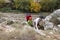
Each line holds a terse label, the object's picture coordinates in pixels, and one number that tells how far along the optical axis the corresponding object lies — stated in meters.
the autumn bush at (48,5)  13.90
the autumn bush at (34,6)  13.66
